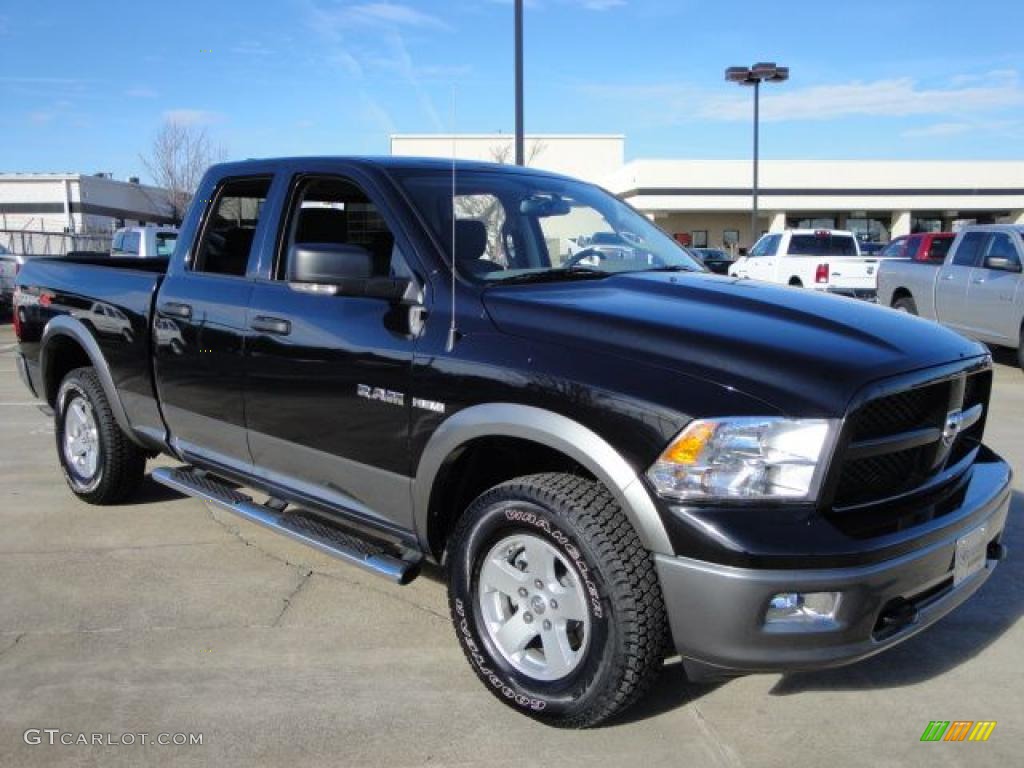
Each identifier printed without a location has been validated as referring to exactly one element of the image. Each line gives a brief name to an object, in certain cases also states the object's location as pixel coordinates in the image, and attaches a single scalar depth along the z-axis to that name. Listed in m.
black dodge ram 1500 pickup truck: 2.65
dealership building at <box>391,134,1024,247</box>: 47.53
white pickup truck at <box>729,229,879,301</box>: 18.16
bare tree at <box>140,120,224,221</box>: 39.47
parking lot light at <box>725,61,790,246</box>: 28.30
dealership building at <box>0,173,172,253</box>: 52.16
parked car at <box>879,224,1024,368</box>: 11.17
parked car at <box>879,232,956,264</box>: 14.87
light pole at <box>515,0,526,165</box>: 12.97
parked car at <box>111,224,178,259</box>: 17.80
